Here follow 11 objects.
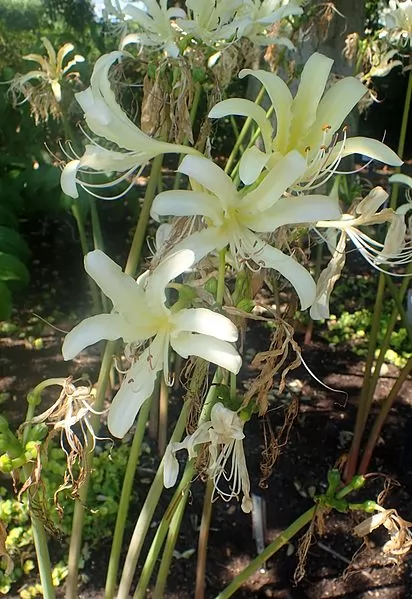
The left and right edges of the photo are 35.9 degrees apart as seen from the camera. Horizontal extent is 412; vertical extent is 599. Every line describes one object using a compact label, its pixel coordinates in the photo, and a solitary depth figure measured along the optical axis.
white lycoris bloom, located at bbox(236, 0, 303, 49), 1.18
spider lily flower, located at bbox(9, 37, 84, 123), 1.56
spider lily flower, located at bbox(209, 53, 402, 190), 0.79
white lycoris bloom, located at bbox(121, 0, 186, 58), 1.18
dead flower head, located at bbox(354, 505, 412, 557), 1.06
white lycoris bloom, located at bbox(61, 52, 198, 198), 0.78
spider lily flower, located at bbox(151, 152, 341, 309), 0.71
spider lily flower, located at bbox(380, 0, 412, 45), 1.63
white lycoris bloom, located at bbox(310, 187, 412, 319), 0.86
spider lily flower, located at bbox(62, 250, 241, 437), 0.71
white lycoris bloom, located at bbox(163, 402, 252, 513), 0.79
